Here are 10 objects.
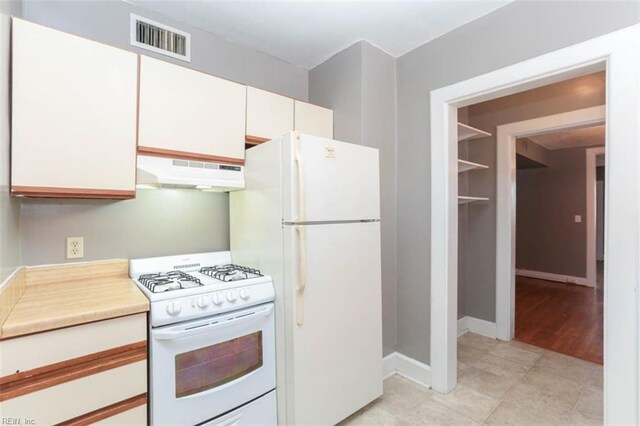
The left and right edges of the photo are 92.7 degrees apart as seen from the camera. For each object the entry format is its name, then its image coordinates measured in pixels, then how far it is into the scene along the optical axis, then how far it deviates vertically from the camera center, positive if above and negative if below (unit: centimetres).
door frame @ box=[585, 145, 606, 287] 553 +6
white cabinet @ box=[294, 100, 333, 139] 238 +76
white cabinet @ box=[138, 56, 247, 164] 174 +61
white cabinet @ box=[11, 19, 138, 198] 140 +48
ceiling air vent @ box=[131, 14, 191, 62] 200 +120
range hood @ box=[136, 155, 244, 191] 172 +24
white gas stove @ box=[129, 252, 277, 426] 144 -69
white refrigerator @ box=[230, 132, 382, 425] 172 -30
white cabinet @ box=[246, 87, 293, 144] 212 +71
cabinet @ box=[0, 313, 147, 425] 113 -66
